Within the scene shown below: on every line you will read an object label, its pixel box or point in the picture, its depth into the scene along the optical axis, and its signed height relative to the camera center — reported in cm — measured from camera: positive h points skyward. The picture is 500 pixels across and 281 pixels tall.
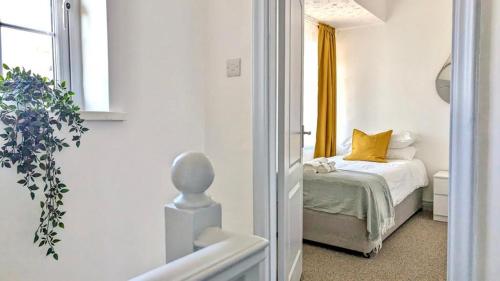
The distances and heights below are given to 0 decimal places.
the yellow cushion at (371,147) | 398 -25
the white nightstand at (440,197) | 366 -74
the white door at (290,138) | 189 -7
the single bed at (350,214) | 271 -71
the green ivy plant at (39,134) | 133 -3
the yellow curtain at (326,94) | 448 +38
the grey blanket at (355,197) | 264 -56
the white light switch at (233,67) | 197 +32
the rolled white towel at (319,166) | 298 -35
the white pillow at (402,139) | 416 -17
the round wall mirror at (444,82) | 404 +47
